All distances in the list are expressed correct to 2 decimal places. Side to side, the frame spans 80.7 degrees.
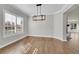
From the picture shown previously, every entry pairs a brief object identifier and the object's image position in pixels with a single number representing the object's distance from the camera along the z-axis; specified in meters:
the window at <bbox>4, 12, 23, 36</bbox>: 2.82
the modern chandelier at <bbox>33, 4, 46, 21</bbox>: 3.03
